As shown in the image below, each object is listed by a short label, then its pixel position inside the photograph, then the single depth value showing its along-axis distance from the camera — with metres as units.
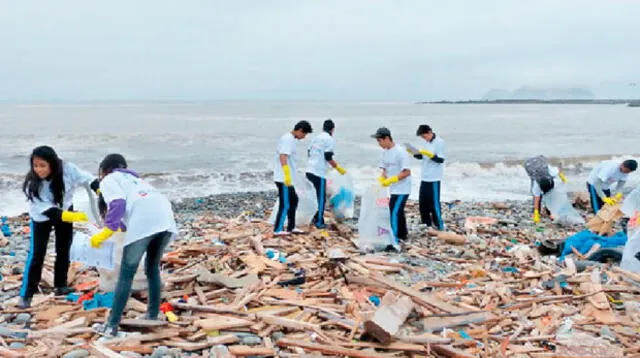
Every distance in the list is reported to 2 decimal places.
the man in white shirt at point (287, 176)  7.71
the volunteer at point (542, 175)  9.73
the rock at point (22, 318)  4.65
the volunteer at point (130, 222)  3.91
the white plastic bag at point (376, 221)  7.30
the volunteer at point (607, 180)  8.90
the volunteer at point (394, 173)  7.36
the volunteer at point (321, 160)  8.49
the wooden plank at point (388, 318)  4.02
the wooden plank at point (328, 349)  3.89
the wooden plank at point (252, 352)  3.99
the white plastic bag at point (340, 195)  9.51
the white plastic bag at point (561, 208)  9.90
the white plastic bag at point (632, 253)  6.09
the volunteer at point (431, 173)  8.47
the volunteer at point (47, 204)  4.78
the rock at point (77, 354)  3.88
